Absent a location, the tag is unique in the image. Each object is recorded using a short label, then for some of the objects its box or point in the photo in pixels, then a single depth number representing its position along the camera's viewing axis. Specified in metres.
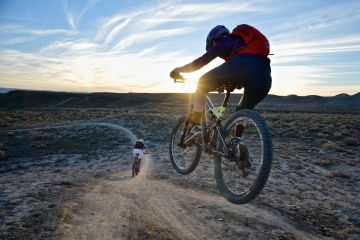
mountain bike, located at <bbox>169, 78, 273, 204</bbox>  4.75
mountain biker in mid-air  5.26
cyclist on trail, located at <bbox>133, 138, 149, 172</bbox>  19.66
